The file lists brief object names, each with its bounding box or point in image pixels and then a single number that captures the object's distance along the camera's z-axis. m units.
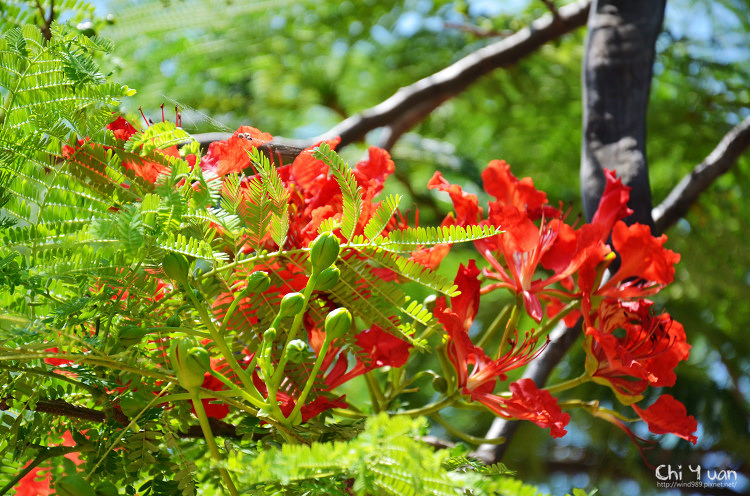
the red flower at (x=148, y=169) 1.35
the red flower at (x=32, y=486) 1.42
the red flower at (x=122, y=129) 1.37
